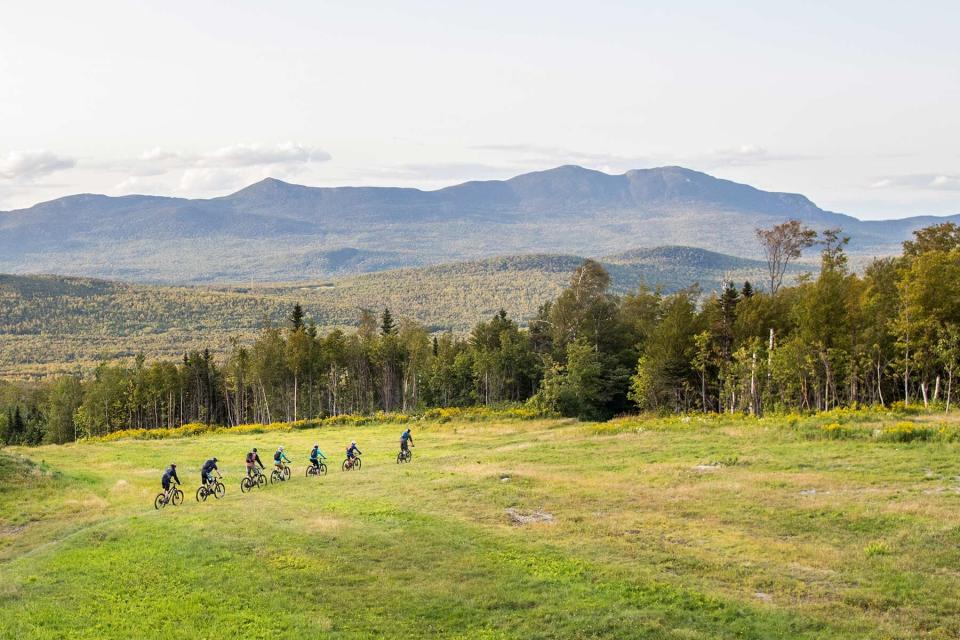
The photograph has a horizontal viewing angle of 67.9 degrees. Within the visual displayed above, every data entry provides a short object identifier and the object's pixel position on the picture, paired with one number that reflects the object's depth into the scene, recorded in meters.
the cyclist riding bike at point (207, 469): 33.97
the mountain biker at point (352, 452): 41.33
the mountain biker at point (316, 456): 39.53
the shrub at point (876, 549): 18.86
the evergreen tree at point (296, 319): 101.44
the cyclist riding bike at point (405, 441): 42.39
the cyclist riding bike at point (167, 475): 32.72
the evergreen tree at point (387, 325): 107.88
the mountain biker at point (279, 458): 38.39
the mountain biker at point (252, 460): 36.38
